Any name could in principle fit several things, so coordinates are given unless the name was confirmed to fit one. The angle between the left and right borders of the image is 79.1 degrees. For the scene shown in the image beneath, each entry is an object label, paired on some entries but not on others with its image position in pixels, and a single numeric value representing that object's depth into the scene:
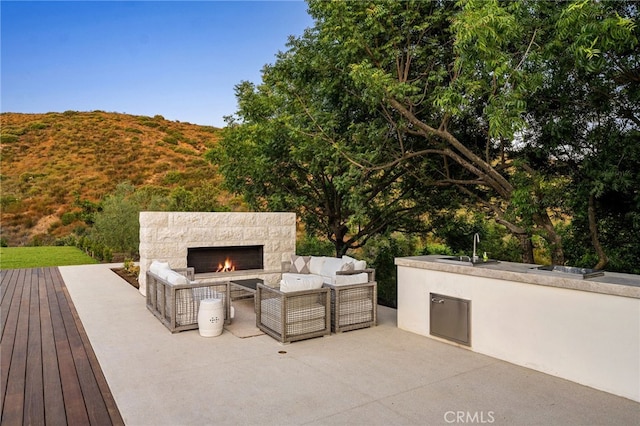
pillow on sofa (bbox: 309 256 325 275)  7.04
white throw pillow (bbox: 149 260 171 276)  5.82
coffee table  6.24
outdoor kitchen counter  3.29
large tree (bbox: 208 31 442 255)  7.62
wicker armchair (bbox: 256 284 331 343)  4.66
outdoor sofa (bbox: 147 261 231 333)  5.07
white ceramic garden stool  4.89
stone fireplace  7.18
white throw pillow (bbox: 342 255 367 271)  6.08
